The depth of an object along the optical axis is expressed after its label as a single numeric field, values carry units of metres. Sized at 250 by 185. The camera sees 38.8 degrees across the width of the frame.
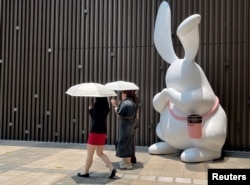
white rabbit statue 7.82
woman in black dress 6.99
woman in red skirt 6.33
